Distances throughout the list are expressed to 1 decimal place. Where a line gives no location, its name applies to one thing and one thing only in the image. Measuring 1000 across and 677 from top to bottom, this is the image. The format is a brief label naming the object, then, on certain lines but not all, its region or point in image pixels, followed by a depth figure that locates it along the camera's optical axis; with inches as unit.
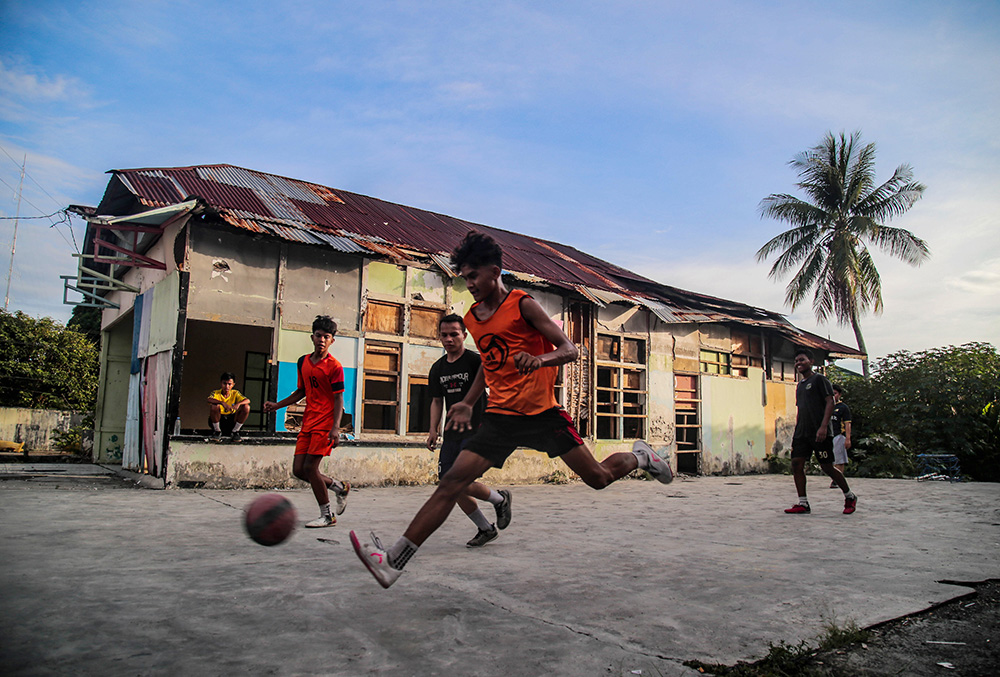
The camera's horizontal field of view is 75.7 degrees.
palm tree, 1011.9
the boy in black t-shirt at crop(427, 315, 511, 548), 207.9
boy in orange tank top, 145.9
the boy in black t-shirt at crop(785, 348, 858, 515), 307.7
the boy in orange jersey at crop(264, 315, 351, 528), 237.6
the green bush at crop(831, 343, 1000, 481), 667.4
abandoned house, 416.5
